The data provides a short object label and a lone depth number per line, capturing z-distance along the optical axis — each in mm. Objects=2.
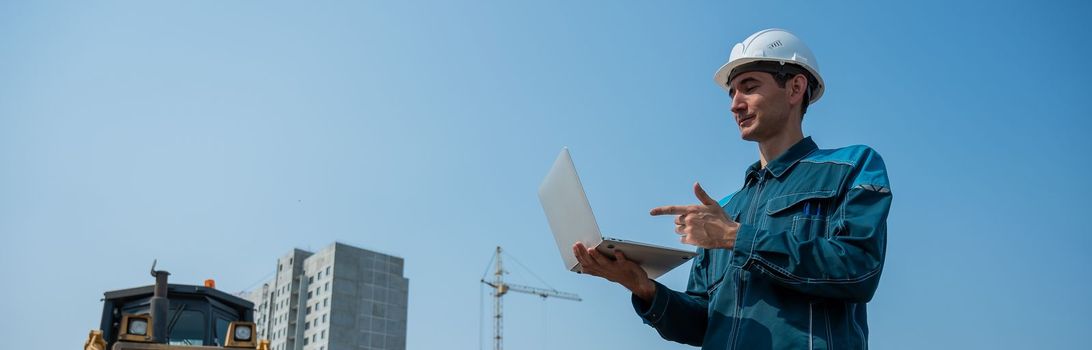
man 3176
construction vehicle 11469
